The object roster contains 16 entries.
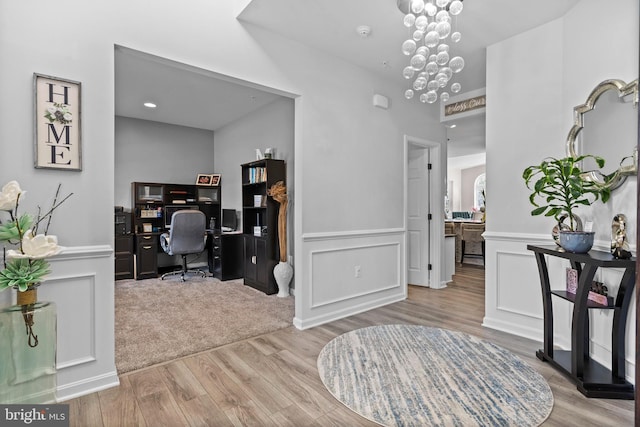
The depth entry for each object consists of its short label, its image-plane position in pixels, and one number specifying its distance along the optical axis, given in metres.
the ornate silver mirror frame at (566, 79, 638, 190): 2.12
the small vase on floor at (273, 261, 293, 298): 4.23
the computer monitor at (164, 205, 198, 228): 5.79
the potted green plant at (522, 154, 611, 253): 2.16
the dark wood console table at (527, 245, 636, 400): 1.96
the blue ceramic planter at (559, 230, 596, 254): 2.15
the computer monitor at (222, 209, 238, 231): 5.75
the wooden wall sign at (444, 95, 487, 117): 4.27
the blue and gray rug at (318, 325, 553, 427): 1.77
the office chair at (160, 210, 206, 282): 5.01
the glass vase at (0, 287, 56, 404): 1.53
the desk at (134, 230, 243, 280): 5.26
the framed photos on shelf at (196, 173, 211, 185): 6.24
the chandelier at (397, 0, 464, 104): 1.95
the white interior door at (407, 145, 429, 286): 4.83
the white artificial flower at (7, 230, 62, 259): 1.57
